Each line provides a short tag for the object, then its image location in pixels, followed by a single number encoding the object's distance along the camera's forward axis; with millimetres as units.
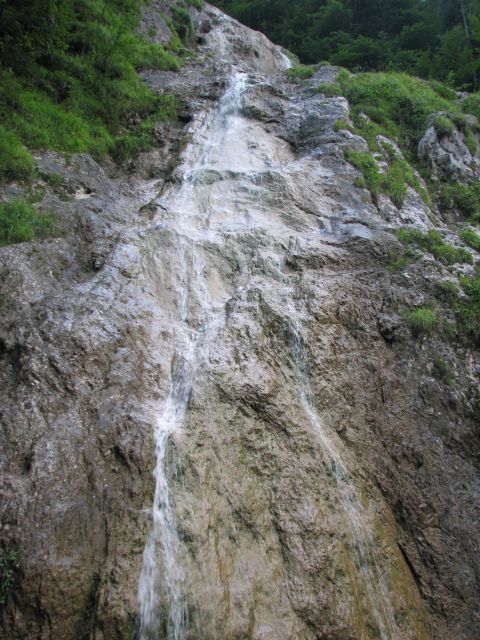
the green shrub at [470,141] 14930
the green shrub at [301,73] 19547
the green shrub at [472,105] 17906
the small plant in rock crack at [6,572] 4598
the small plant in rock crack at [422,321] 8219
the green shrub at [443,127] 14406
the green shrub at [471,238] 10470
